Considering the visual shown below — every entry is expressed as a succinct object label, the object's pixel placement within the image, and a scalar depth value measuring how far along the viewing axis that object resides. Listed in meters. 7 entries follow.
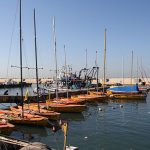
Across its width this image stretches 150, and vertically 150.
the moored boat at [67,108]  24.29
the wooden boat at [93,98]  32.06
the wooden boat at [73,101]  27.00
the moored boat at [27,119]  18.12
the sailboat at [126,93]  36.03
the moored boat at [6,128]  15.53
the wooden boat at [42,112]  20.13
